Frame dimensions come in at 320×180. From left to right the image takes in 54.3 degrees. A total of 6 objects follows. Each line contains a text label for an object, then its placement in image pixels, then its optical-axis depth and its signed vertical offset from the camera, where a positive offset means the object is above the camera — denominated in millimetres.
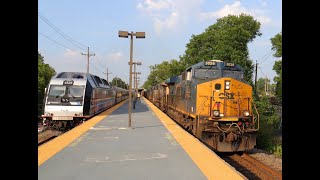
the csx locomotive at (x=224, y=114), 12547 -817
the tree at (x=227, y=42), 40062 +7522
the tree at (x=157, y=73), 107188 +7692
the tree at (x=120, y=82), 124062 +4547
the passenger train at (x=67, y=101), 17938 -454
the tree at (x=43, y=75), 46625 +3000
